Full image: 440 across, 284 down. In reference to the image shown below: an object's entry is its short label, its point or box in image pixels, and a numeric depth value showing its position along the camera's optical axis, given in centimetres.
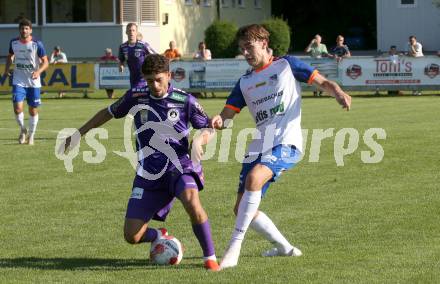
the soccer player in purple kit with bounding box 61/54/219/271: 832
